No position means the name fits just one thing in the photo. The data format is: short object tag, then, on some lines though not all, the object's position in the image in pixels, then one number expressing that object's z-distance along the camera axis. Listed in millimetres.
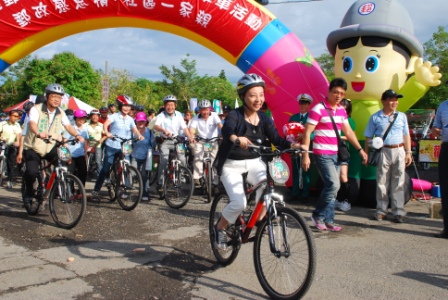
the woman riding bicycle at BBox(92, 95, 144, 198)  7832
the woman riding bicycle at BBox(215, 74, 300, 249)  4008
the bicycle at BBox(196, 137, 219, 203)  7809
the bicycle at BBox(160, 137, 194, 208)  7453
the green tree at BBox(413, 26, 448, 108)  24422
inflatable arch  8586
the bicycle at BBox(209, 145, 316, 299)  3414
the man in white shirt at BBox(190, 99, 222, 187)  8359
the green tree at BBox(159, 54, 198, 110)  37906
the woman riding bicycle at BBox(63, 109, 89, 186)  8039
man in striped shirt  5699
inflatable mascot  7457
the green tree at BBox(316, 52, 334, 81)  35438
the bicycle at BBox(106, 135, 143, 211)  7242
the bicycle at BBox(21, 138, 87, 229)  5875
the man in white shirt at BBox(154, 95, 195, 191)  7964
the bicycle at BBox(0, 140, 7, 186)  9680
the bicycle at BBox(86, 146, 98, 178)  11094
